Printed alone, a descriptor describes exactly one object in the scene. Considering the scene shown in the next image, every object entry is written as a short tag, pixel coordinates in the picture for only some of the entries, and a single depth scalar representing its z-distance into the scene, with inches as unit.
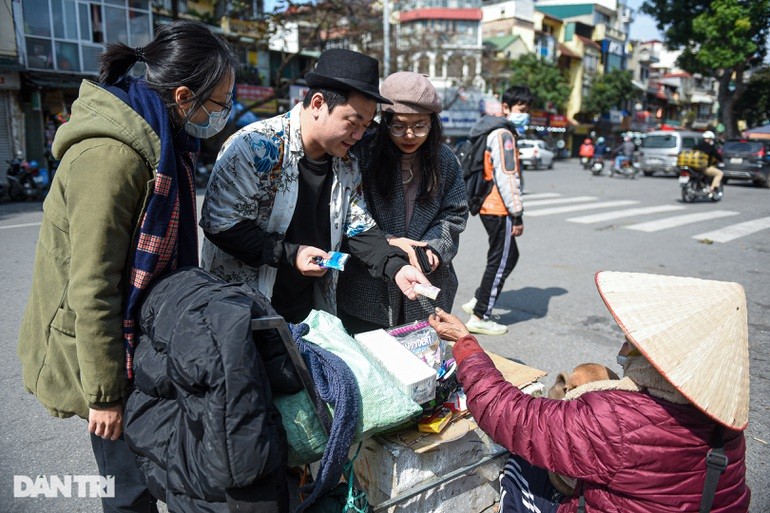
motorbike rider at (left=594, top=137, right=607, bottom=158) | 901.3
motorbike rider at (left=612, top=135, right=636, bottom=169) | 845.2
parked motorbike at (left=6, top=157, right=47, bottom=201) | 502.0
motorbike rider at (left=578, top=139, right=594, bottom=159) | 1079.0
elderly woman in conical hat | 59.4
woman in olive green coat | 56.3
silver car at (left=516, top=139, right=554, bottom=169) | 987.9
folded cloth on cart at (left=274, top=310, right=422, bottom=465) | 60.4
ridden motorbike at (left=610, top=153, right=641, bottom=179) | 820.0
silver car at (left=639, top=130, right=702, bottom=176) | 829.8
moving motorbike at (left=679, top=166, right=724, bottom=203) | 533.0
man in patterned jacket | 81.9
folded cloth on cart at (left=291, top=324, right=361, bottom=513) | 61.3
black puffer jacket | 49.5
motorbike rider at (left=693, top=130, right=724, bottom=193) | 530.6
